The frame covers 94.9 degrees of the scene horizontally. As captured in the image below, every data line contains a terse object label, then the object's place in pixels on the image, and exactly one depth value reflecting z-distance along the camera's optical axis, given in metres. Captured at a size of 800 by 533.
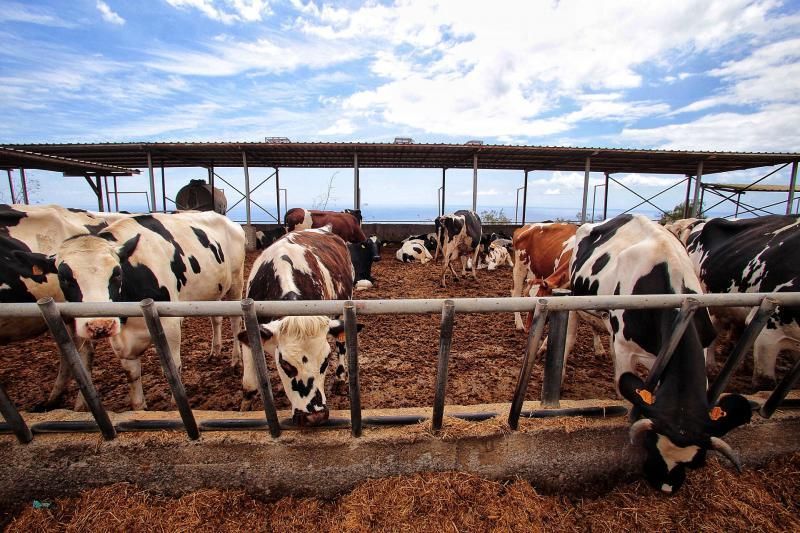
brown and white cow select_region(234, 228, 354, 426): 2.37
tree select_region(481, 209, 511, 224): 23.47
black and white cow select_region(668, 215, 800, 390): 3.13
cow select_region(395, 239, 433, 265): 12.33
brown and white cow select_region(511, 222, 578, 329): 4.61
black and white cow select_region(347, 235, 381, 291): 8.52
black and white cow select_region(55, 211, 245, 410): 2.66
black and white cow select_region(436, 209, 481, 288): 9.28
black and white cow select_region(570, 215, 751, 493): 1.97
